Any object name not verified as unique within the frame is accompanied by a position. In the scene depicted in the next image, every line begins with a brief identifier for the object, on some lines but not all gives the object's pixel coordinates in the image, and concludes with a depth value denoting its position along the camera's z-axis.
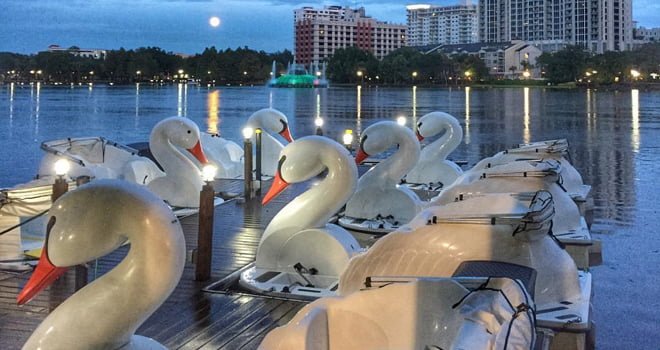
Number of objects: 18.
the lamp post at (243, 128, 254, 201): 12.25
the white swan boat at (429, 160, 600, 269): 7.36
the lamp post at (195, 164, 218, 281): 7.26
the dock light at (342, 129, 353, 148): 16.22
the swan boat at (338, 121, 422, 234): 9.81
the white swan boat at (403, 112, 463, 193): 13.16
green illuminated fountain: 133.62
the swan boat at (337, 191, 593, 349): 4.82
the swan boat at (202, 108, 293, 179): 15.16
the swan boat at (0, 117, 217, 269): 8.45
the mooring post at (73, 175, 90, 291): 6.49
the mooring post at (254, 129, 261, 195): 13.04
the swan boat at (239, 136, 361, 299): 6.97
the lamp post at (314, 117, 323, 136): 18.12
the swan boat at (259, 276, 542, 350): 3.25
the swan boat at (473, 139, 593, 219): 9.92
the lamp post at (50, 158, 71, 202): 7.41
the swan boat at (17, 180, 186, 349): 3.74
